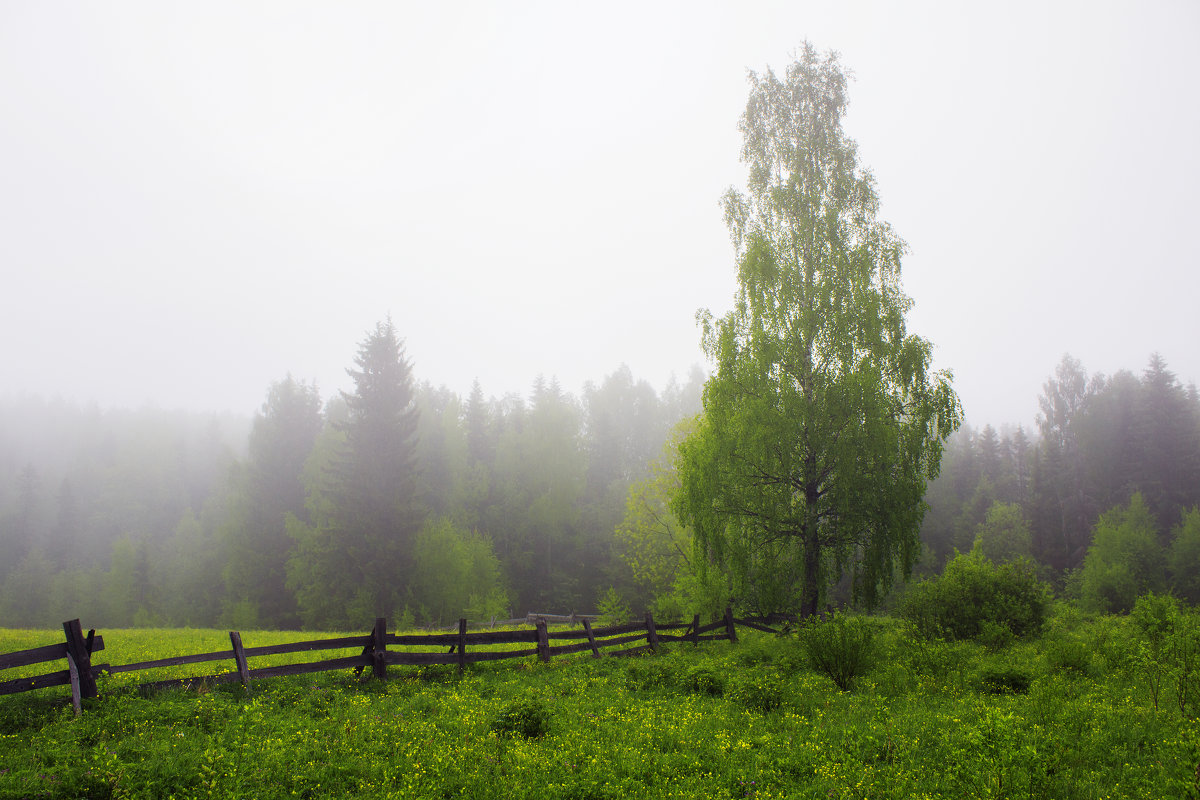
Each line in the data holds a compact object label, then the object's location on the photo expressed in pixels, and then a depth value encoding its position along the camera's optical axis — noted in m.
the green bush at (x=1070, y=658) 11.32
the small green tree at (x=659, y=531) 29.33
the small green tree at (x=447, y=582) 31.44
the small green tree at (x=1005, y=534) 43.97
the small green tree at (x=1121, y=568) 34.53
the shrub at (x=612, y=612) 25.34
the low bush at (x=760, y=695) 9.55
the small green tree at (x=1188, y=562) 35.66
